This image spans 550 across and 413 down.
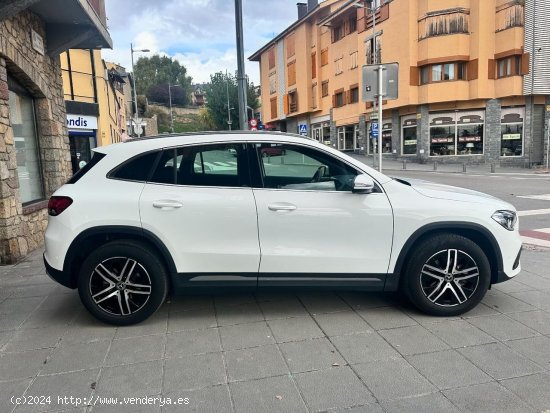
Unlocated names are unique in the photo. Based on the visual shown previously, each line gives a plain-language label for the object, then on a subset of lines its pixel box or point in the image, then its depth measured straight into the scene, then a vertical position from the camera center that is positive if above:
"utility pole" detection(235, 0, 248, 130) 7.93 +1.61
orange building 26.34 +4.34
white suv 3.74 -0.67
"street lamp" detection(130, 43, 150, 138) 21.45 +1.70
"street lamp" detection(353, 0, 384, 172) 8.55 +1.07
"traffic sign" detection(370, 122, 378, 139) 25.21 +1.12
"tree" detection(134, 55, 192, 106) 90.31 +18.09
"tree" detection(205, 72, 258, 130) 55.16 +7.42
